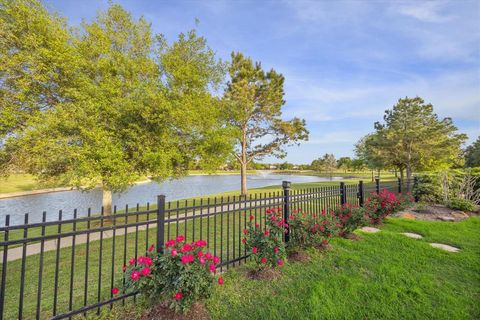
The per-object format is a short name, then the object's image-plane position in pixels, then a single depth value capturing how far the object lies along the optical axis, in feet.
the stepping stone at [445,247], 14.80
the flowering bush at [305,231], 13.83
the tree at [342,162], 232.94
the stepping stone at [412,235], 17.34
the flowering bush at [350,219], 17.15
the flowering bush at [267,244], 11.20
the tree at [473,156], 92.89
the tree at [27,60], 20.99
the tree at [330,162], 193.53
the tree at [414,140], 53.26
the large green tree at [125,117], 21.76
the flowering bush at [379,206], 20.58
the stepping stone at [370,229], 18.99
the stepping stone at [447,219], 22.89
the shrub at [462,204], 26.10
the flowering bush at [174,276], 7.67
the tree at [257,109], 50.11
